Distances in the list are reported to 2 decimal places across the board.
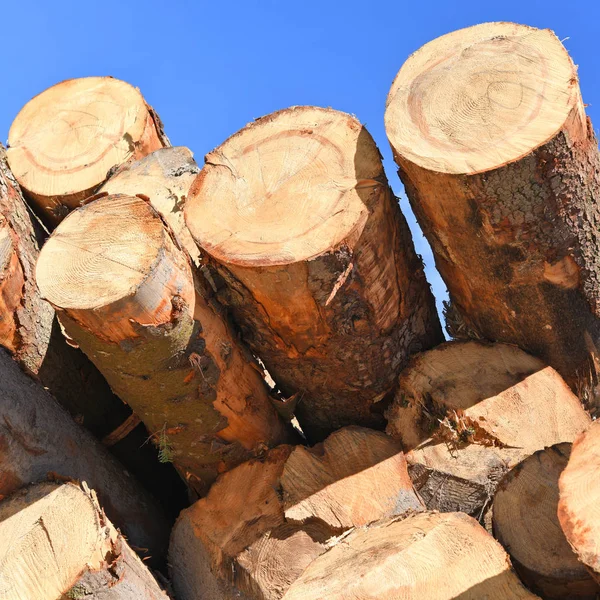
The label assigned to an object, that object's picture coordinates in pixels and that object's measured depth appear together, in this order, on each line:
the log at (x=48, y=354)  3.31
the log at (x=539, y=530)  2.52
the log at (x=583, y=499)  2.14
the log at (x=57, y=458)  2.97
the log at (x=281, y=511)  2.90
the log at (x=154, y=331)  2.73
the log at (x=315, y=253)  2.82
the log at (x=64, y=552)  2.64
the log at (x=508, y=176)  2.74
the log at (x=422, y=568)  2.36
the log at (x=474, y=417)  2.92
